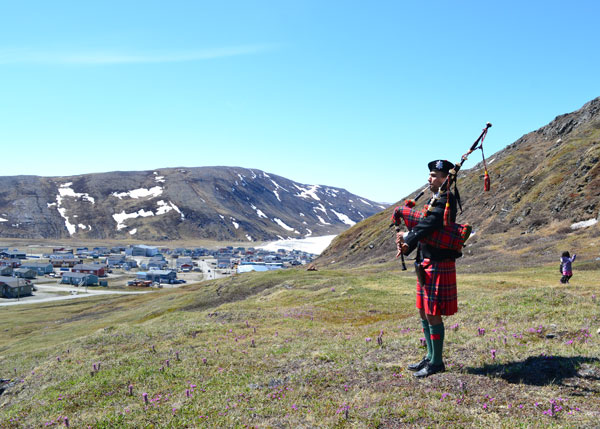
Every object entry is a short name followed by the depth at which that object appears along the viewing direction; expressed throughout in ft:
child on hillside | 82.53
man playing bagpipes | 28.60
